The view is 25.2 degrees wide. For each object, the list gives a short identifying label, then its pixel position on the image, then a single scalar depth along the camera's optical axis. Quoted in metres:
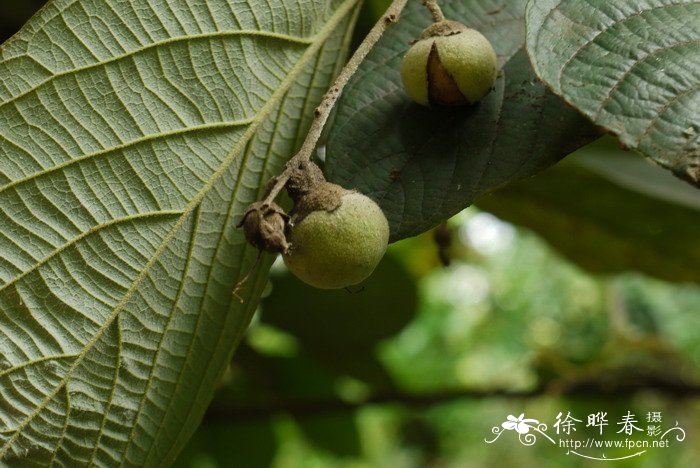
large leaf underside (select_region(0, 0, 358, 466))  0.22
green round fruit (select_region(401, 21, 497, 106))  0.22
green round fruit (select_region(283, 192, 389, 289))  0.20
